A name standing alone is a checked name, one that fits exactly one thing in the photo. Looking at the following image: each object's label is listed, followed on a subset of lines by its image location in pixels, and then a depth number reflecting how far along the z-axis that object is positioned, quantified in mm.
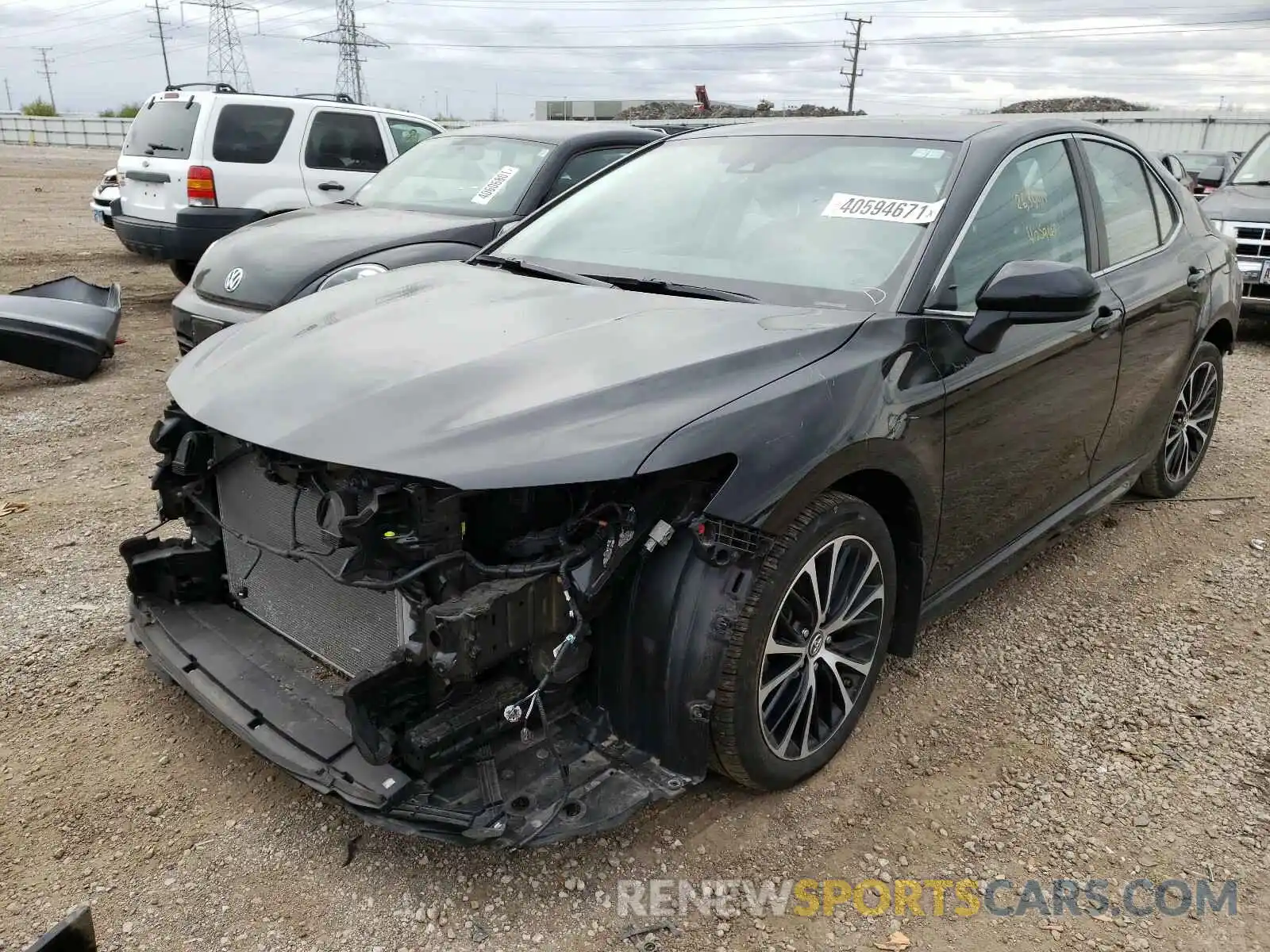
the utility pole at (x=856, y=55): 65125
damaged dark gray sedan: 2141
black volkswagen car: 5688
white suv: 8805
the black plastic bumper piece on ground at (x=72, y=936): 1823
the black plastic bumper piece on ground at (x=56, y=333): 6441
